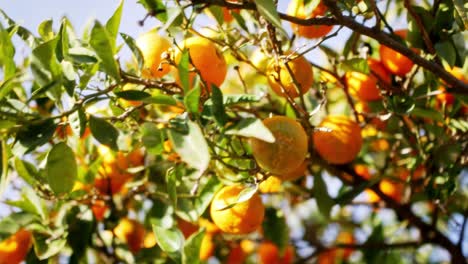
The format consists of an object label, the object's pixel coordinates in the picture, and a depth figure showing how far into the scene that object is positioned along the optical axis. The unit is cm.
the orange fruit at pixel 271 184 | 169
